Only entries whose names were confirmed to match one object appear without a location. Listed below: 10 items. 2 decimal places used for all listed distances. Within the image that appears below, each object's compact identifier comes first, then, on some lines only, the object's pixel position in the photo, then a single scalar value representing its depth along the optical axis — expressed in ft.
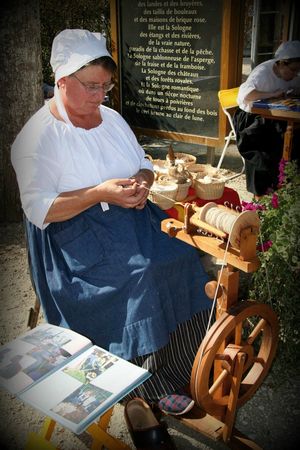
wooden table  12.96
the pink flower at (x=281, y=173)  8.98
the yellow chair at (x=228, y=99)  15.46
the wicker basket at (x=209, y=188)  9.30
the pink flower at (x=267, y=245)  7.81
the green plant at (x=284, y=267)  7.36
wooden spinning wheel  5.12
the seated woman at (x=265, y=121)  14.53
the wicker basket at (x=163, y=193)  8.85
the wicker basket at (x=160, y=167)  10.18
